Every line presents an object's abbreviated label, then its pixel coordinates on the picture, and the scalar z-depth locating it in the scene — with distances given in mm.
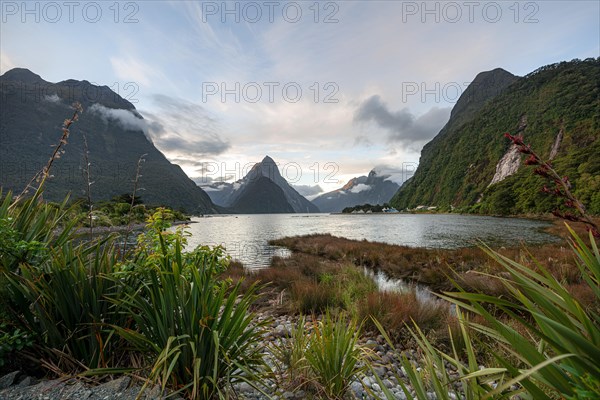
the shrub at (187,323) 2490
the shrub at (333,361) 3037
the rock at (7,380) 2379
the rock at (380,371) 4059
